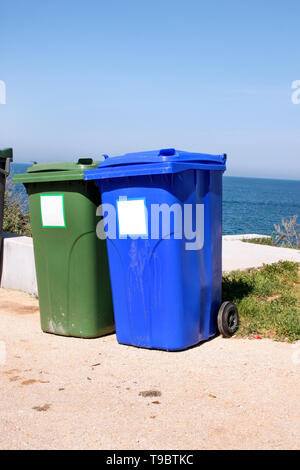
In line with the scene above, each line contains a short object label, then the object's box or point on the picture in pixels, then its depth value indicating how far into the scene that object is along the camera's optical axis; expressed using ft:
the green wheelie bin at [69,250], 14.47
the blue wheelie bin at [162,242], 12.93
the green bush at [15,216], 28.55
